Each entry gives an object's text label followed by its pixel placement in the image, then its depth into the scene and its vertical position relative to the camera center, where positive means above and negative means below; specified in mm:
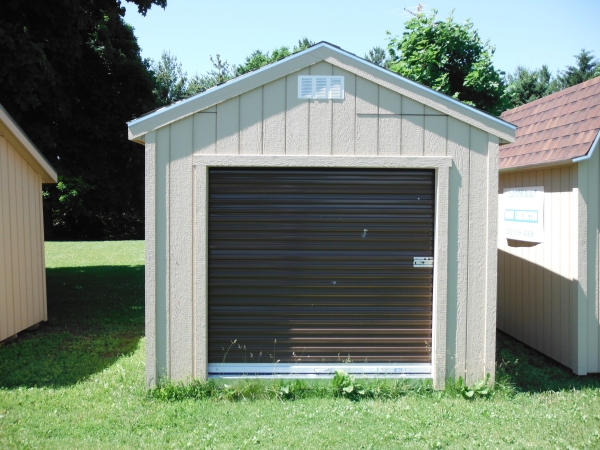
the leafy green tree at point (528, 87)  36219 +7728
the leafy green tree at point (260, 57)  44625 +12050
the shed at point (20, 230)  8414 -287
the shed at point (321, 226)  6082 -167
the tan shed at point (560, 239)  6863 -359
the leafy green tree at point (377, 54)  57006 +15476
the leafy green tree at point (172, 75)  47916 +12188
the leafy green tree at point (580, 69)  35938 +8803
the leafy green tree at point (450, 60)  15000 +3925
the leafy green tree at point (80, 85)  10539 +2662
